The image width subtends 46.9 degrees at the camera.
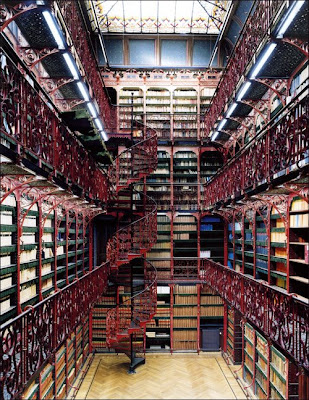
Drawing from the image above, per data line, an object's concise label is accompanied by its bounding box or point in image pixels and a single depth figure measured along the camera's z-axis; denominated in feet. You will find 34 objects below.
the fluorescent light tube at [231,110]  21.24
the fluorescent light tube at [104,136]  28.52
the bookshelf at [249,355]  23.25
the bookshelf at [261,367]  20.74
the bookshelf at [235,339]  27.07
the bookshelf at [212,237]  31.68
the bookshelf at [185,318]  30.53
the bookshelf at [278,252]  18.66
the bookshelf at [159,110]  32.32
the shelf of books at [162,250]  31.32
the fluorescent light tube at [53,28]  12.69
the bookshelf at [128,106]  32.12
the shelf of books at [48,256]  18.98
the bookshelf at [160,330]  30.60
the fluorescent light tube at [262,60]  13.69
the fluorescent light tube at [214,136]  27.78
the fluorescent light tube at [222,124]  24.40
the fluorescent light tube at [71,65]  15.75
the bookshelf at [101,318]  30.14
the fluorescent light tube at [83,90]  18.88
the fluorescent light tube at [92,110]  21.93
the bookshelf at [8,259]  13.89
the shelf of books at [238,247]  27.16
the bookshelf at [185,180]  31.67
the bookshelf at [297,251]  16.94
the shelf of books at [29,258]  16.10
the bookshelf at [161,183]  31.91
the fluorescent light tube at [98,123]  24.95
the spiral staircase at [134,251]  25.61
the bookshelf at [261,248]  21.39
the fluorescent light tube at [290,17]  11.05
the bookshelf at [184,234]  31.86
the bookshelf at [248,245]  24.02
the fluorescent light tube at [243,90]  17.87
